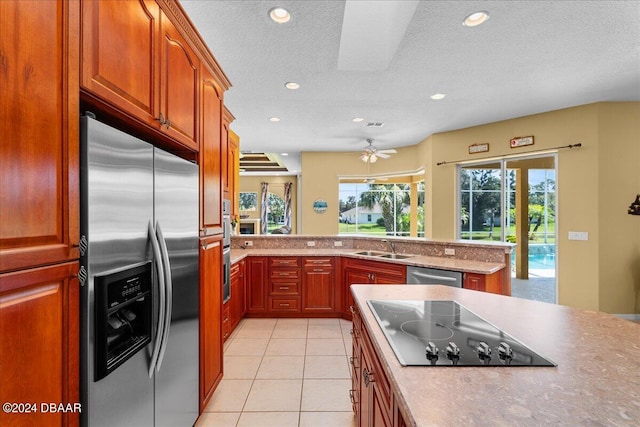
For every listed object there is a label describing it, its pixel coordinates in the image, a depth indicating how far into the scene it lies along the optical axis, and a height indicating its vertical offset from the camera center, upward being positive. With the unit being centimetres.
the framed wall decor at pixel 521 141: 448 +111
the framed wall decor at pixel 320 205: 699 +21
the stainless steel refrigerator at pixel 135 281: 100 -28
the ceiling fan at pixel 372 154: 550 +111
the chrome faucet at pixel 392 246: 427 -47
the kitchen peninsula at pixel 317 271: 368 -77
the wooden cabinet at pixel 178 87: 146 +70
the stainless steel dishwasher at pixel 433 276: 307 -69
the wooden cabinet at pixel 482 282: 292 -69
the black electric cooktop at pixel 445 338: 98 -49
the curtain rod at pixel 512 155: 408 +93
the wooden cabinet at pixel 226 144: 293 +71
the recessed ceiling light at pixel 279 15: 211 +146
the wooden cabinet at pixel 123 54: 99 +61
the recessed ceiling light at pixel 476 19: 217 +146
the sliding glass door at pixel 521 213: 448 +0
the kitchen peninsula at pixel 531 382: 72 -49
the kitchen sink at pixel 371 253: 414 -56
